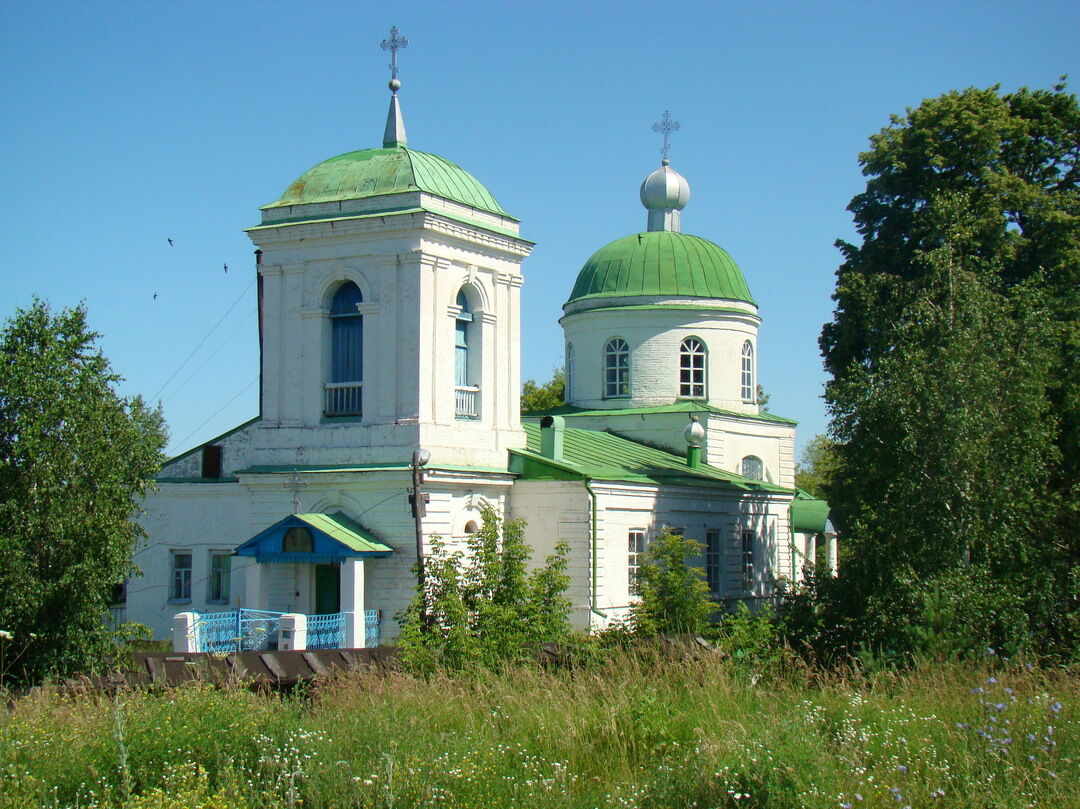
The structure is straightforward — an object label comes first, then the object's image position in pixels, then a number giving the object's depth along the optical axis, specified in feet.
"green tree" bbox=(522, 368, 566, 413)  180.14
